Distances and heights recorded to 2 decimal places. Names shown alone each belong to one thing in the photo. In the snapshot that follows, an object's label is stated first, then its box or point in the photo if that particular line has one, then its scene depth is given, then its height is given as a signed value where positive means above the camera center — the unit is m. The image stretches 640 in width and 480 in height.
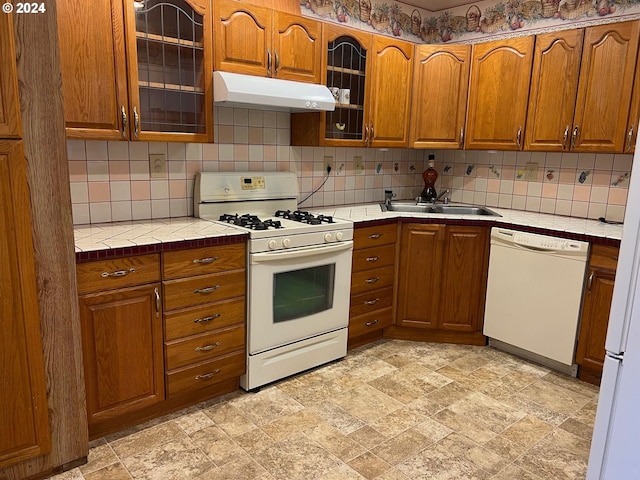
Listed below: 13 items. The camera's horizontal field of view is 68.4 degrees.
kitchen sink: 3.59 -0.38
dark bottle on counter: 3.81 -0.20
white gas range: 2.51 -0.66
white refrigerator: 1.13 -0.51
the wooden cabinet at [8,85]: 1.54 +0.20
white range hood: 2.42 +0.32
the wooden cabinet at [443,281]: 3.17 -0.83
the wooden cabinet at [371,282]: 3.05 -0.83
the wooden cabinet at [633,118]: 2.68 +0.26
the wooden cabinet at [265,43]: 2.48 +0.61
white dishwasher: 2.77 -0.82
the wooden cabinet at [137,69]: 2.08 +0.38
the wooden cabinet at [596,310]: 2.63 -0.83
